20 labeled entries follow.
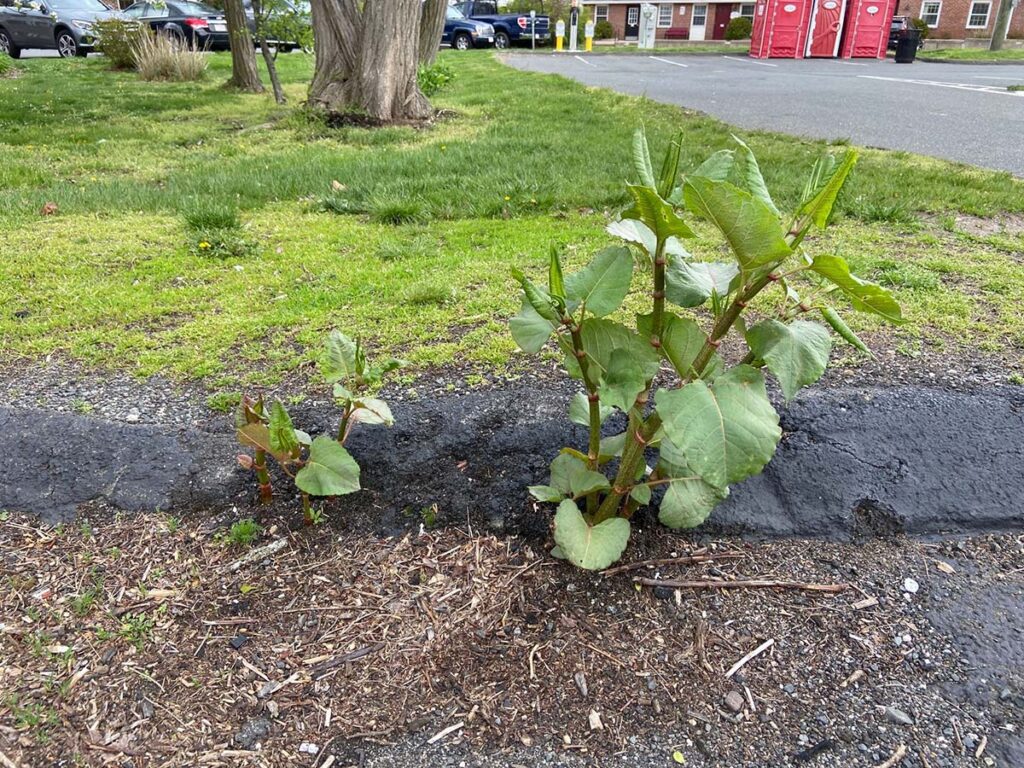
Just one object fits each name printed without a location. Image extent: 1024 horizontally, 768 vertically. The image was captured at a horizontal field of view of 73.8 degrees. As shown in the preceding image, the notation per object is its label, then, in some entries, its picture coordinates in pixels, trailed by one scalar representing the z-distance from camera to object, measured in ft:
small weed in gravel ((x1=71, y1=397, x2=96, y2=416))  7.52
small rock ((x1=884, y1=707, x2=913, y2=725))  4.63
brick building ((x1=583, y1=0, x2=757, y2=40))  130.93
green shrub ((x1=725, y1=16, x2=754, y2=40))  113.91
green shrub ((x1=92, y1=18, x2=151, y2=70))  46.34
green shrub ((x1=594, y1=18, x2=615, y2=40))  124.57
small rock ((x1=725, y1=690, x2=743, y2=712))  4.77
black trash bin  72.10
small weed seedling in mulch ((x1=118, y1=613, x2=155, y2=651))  5.19
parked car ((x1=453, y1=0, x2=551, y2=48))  99.45
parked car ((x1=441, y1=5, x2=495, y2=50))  92.07
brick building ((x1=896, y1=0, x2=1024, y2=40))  107.76
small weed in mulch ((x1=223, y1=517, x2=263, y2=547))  5.99
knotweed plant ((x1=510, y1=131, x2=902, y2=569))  4.01
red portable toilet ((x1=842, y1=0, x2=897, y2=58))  80.84
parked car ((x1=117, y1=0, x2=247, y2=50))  60.86
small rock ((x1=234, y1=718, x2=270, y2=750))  4.56
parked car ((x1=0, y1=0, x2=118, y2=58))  59.72
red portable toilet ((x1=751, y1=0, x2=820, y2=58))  81.76
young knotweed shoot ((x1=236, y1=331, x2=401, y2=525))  5.66
